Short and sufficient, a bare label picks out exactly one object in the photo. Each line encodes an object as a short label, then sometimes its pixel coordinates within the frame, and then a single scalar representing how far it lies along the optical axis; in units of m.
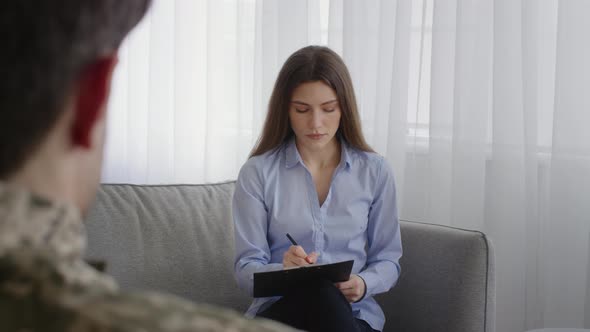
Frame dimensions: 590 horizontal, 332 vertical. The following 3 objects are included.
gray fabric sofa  2.13
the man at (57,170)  0.50
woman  2.15
